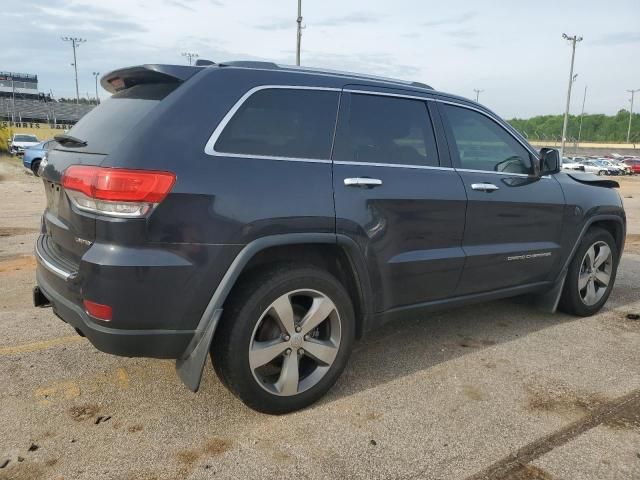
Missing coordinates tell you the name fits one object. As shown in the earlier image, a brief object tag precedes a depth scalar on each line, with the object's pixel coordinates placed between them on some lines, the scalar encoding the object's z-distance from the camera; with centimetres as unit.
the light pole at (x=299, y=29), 2380
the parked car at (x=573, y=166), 3744
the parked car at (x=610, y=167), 4525
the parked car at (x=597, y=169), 4416
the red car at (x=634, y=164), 4834
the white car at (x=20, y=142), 3266
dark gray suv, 257
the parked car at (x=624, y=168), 4805
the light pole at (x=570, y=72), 5183
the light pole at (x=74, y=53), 7731
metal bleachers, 7575
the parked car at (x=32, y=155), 2005
